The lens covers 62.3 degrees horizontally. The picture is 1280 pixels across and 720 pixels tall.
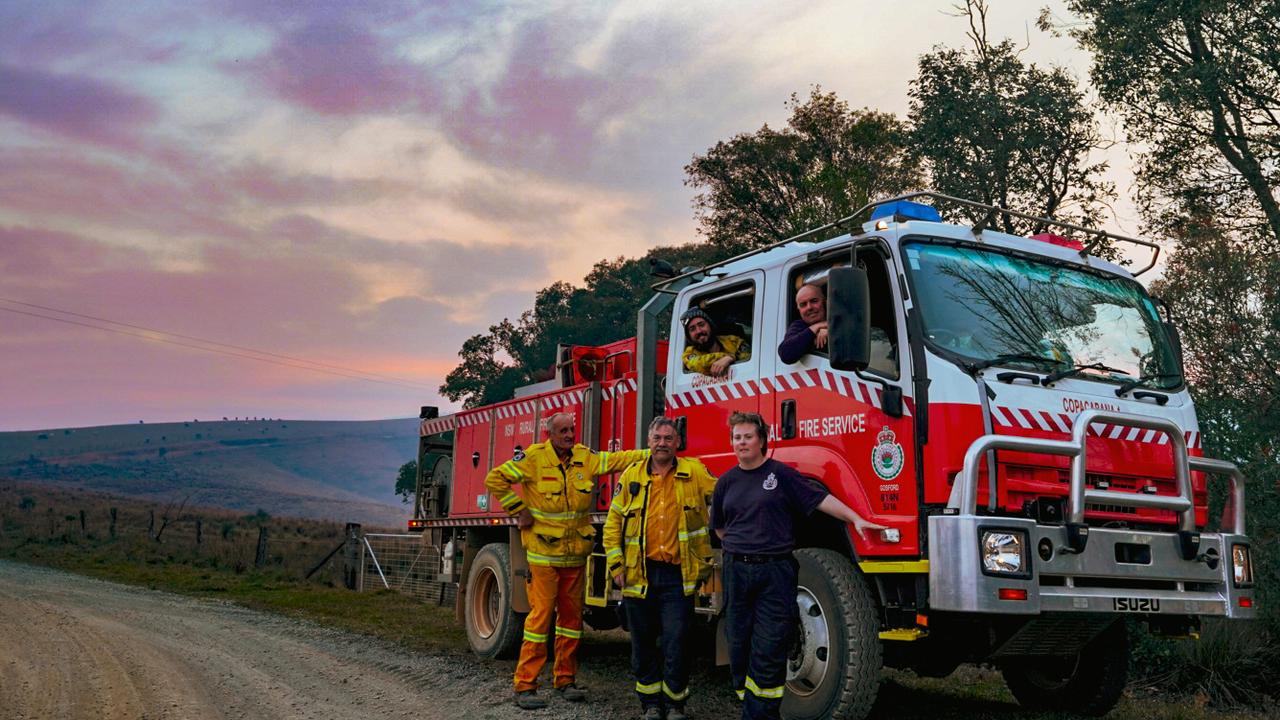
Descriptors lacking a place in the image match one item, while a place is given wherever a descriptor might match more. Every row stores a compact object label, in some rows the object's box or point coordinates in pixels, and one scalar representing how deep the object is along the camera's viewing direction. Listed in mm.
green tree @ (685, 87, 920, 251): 30641
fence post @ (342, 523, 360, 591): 22438
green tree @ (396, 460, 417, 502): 58084
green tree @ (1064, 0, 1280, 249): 16594
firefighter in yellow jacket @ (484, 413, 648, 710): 8091
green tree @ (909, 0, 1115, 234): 20984
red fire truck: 5867
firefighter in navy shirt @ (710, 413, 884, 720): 5930
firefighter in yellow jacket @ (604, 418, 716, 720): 7008
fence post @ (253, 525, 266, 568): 25720
